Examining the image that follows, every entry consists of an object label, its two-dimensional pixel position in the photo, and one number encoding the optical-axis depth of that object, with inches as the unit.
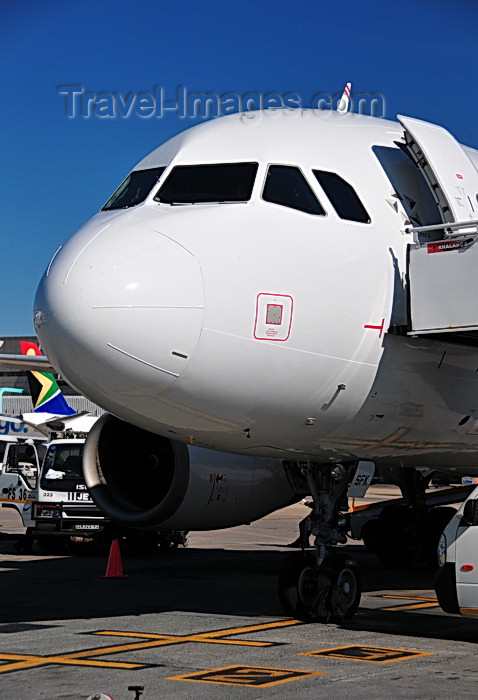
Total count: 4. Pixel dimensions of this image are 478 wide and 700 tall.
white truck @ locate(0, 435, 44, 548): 1555.1
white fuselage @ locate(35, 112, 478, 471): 615.2
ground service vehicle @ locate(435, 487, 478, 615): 683.4
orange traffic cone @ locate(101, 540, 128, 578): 1165.7
